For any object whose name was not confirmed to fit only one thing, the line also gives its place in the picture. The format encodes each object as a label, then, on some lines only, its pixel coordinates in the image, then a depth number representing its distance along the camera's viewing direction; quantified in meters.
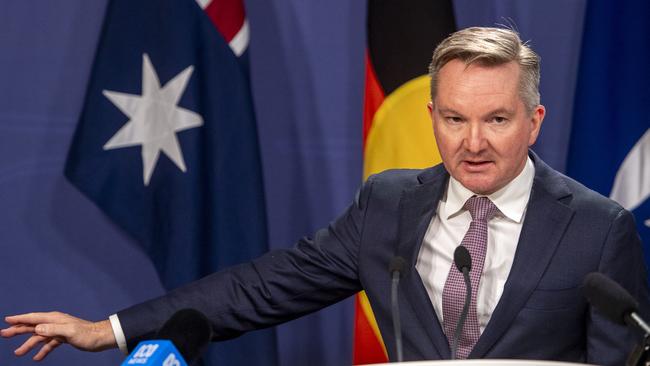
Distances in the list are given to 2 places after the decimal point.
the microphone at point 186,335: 3.78
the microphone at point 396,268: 4.07
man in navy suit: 4.27
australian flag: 4.88
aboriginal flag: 4.89
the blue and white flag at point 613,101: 5.00
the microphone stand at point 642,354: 3.79
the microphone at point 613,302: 3.82
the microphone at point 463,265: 4.06
